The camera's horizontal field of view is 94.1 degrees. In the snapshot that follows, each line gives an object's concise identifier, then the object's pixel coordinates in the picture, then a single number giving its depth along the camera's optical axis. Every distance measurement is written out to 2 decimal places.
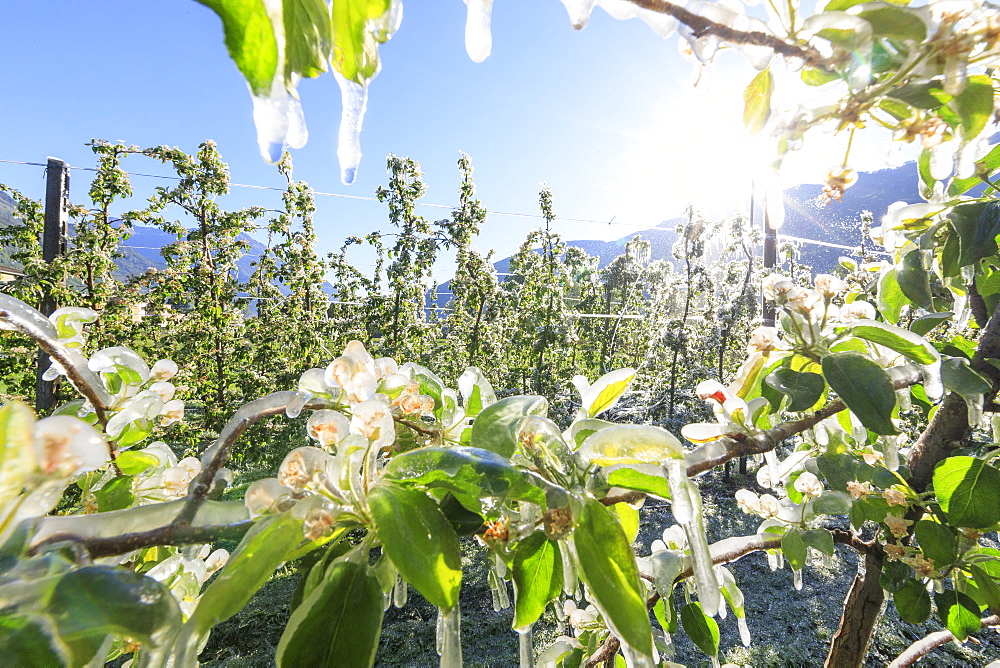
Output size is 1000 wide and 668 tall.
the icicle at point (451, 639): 0.22
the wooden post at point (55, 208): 2.56
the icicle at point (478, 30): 0.24
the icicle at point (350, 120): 0.24
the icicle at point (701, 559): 0.22
